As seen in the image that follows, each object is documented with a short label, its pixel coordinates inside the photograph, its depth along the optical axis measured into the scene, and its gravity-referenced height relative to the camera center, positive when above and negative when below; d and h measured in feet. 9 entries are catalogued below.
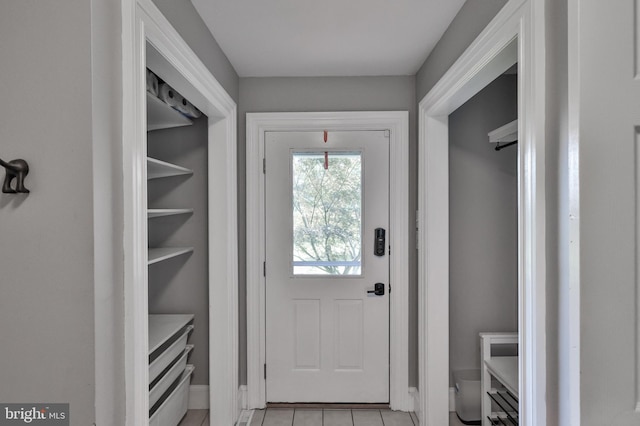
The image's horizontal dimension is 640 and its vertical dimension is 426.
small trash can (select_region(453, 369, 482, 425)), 7.94 -4.07
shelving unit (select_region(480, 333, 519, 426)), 6.55 -3.17
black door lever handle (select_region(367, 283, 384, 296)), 8.66 -1.81
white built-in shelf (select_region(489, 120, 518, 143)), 6.38 +1.43
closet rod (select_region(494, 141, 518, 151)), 7.43 +1.36
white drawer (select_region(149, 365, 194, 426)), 6.61 -3.76
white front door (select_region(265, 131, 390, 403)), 8.66 -1.28
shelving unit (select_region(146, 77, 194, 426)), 6.45 -2.60
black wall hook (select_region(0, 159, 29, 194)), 3.13 +0.31
